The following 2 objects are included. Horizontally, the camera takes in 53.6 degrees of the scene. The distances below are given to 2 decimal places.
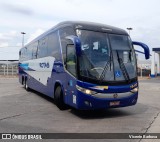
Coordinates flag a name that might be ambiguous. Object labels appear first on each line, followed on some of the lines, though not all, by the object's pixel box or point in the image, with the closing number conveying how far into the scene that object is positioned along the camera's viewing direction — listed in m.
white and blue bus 5.02
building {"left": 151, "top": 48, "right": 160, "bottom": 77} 25.48
